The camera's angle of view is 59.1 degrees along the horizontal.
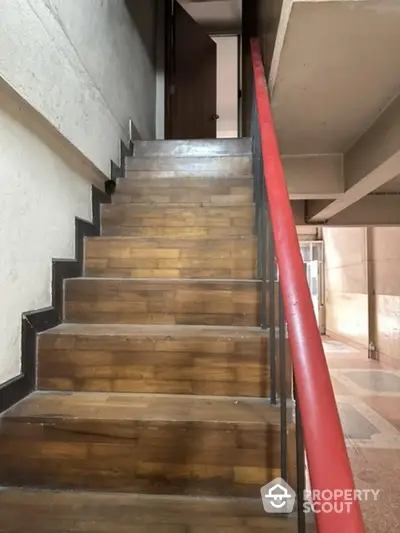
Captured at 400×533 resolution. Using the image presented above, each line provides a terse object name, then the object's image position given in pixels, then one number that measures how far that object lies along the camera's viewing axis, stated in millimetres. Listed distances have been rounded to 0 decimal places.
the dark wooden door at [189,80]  3999
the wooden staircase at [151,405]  919
